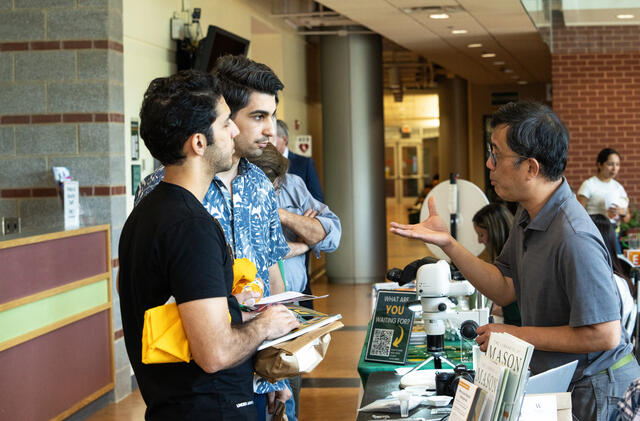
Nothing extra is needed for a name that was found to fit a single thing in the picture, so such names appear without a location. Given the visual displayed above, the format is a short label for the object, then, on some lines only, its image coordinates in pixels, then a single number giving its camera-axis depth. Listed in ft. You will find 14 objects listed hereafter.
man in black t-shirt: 6.12
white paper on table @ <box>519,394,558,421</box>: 6.17
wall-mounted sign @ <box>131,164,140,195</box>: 20.75
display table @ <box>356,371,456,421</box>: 8.18
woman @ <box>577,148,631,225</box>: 29.01
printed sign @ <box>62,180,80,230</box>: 18.44
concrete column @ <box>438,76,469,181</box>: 68.13
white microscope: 10.30
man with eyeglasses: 7.32
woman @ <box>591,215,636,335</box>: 12.57
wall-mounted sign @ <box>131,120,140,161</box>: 20.68
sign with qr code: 10.68
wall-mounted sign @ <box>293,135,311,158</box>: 36.99
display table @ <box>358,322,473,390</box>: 10.44
